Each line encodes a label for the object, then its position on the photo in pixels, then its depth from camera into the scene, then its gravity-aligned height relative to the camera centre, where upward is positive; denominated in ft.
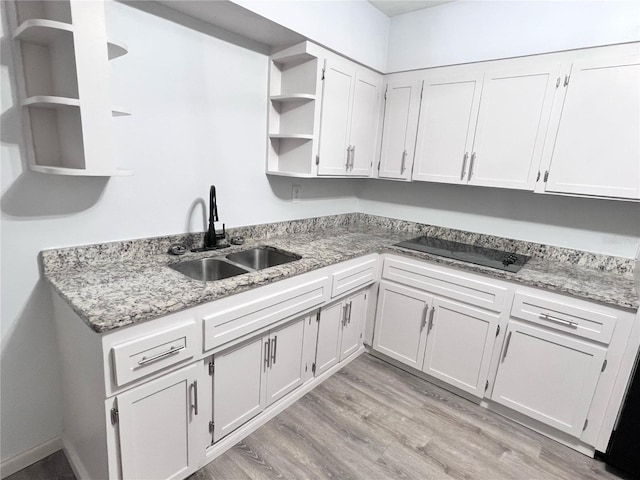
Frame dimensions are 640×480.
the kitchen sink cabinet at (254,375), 5.23 -3.51
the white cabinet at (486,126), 6.75 +1.15
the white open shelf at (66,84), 3.95 +0.85
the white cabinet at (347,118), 7.35 +1.21
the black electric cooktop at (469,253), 6.90 -1.65
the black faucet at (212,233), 6.30 -1.36
